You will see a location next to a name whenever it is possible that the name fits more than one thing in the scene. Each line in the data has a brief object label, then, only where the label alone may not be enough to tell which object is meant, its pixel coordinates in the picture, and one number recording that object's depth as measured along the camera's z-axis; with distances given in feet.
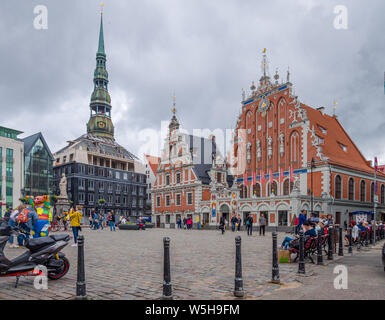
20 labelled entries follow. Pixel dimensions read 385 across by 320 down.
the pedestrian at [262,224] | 85.20
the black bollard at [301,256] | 27.27
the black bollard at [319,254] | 32.81
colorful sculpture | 32.94
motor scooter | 21.56
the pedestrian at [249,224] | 84.69
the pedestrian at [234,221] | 104.33
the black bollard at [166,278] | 18.85
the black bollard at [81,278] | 18.63
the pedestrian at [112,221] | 109.91
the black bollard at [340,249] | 41.02
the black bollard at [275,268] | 23.87
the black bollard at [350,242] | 43.69
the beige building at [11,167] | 184.14
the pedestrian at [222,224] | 93.12
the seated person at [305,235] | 33.39
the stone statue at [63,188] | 132.32
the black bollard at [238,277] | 19.89
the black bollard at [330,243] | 36.63
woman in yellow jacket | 48.68
